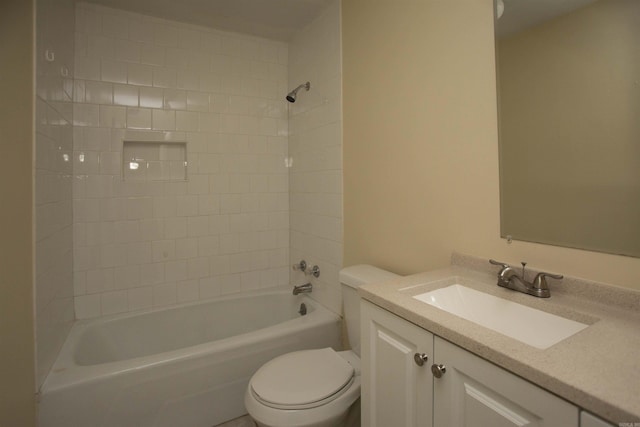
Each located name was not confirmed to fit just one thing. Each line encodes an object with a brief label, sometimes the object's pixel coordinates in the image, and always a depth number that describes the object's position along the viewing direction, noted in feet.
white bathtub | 4.36
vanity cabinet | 1.89
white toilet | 3.77
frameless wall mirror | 2.70
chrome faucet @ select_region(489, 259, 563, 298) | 3.03
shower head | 7.11
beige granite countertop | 1.62
